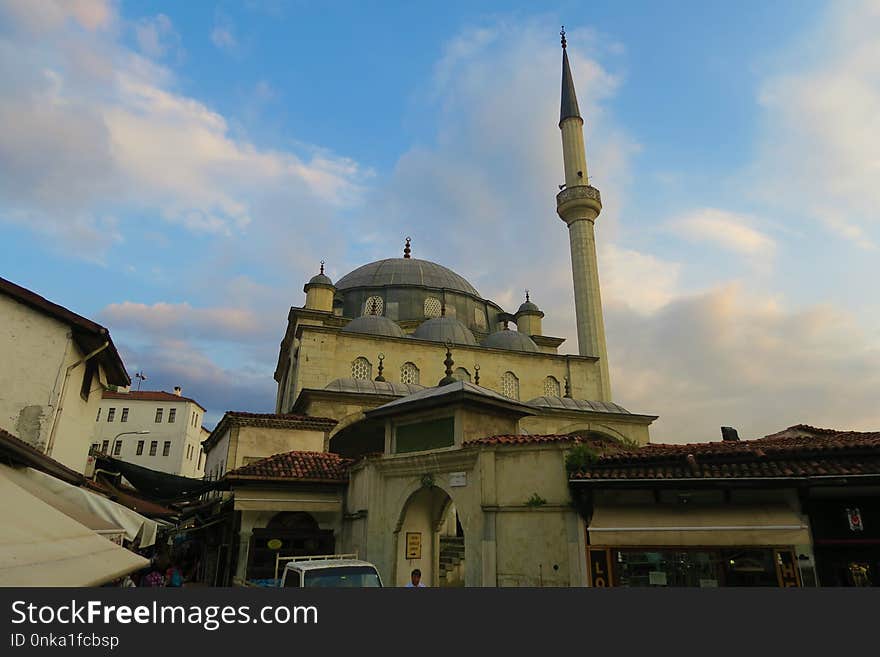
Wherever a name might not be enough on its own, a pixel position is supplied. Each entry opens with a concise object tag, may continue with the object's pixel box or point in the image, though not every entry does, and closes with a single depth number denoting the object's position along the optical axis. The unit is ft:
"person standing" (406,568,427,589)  25.78
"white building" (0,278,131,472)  29.73
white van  23.63
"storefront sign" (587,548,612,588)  25.40
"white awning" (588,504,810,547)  23.12
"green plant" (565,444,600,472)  27.55
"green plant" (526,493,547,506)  28.14
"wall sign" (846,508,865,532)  24.13
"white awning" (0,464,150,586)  11.19
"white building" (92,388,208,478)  133.39
